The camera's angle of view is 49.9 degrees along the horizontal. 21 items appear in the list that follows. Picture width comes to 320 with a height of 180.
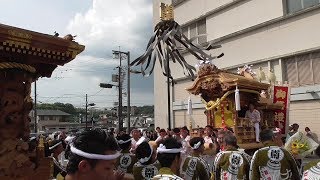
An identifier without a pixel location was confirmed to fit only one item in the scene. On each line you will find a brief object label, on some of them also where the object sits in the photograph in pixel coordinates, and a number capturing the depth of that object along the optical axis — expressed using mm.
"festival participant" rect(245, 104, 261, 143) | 11953
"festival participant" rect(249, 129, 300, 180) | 5027
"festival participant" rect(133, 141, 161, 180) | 4559
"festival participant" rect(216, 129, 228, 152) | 8944
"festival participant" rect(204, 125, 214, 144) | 9870
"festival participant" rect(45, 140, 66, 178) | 5906
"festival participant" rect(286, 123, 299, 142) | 13620
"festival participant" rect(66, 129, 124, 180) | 2109
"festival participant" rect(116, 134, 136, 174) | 5633
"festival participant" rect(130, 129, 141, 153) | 9070
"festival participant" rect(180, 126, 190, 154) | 10618
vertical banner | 14727
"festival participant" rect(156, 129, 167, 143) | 10711
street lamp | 30156
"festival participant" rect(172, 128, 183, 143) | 11348
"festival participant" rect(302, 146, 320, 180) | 4039
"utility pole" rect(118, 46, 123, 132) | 30297
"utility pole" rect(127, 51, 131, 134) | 28922
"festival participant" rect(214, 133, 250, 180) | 5660
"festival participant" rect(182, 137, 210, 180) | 4934
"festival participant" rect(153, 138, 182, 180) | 3559
